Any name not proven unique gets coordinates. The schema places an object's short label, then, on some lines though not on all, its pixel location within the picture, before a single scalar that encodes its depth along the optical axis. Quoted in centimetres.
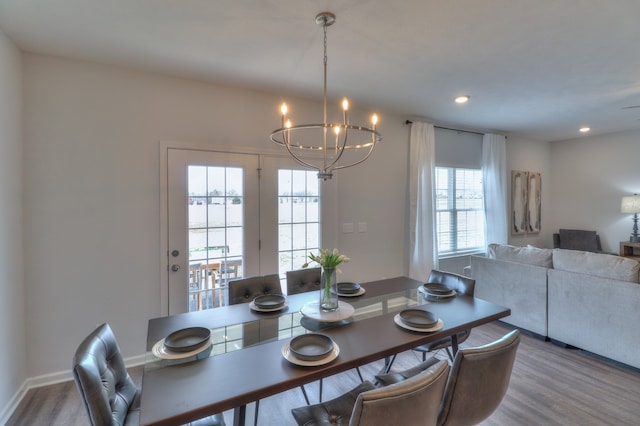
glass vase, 186
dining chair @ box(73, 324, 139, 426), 118
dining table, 115
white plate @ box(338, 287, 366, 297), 227
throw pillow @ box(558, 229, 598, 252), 552
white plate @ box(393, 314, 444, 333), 167
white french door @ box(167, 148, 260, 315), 293
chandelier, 355
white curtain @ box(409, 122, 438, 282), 432
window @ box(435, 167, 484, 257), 493
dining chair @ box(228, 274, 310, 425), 230
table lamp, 491
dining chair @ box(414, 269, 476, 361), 222
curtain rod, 433
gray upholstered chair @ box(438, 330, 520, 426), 135
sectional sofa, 268
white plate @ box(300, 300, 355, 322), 178
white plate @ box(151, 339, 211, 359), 141
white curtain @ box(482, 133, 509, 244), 522
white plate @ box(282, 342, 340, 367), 134
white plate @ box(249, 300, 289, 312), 196
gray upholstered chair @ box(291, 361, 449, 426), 105
